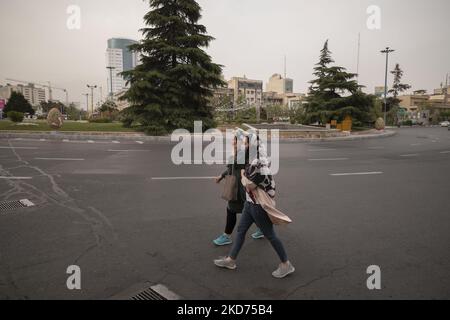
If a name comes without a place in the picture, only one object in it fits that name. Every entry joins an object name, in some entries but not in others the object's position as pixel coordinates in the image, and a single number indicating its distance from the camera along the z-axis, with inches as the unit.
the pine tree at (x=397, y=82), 3173.2
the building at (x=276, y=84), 6860.2
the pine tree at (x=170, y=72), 911.7
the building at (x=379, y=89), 5316.9
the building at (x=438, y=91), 5841.5
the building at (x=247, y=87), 5610.2
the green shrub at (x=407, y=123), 2827.3
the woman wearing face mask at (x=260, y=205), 136.6
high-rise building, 6245.1
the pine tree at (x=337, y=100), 1397.6
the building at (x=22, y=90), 5999.0
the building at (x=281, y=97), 5550.2
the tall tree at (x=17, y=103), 2812.5
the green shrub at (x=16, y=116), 1194.7
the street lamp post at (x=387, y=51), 1727.4
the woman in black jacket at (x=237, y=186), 159.8
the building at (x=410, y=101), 4296.3
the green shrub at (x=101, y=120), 1631.4
